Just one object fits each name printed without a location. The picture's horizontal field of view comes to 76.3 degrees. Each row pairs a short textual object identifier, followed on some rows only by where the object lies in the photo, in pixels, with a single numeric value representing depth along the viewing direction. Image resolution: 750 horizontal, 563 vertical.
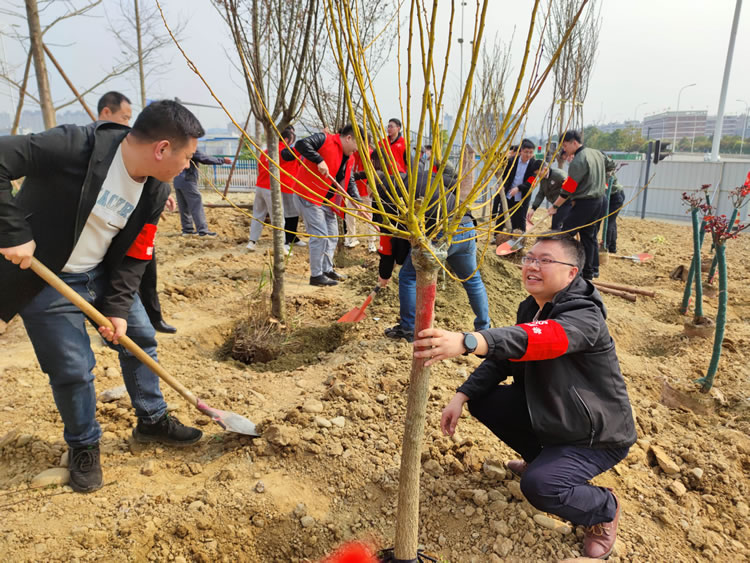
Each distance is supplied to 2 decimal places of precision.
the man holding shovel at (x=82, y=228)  1.74
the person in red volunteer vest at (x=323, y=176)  4.60
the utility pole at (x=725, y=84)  12.88
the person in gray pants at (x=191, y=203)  6.64
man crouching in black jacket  1.71
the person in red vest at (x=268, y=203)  5.14
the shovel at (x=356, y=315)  4.00
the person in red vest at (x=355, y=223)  6.31
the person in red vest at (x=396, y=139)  5.66
